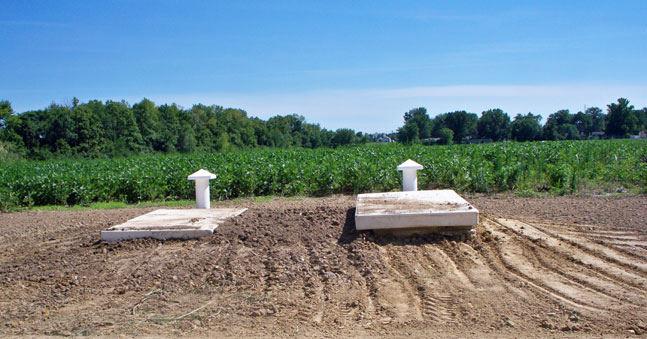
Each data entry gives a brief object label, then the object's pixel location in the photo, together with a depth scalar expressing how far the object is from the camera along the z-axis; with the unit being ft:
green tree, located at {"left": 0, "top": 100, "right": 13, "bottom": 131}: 172.03
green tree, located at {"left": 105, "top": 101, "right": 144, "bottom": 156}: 176.76
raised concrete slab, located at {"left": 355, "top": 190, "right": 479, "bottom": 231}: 17.88
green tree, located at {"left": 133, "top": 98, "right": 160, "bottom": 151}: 191.93
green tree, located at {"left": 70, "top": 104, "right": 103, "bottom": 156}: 166.91
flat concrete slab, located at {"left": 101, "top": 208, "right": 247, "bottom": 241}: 19.39
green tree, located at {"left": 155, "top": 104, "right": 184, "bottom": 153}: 191.42
